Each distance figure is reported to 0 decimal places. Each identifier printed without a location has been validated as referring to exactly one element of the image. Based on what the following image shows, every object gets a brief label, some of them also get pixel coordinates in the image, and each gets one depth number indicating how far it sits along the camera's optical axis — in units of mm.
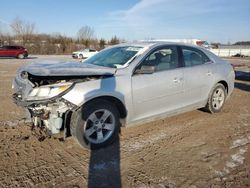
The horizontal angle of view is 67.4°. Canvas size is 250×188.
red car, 22789
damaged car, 2717
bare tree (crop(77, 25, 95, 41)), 40938
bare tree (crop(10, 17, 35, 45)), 35588
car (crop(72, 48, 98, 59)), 24574
